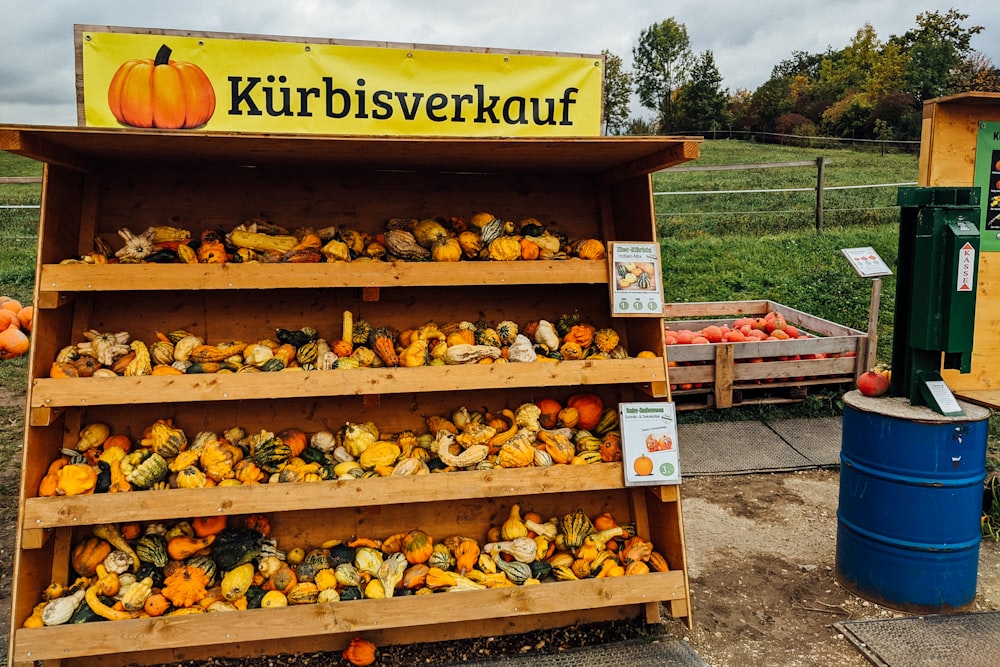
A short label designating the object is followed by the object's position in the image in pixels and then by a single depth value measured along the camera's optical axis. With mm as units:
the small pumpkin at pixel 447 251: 3754
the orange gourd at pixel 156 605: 3424
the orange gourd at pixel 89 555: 3654
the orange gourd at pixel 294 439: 3877
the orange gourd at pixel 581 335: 4035
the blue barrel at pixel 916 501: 4004
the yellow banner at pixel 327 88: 3387
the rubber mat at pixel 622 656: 3656
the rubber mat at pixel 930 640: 3660
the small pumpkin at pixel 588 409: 4121
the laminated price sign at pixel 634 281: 3734
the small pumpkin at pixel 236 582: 3518
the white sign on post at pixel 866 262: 6039
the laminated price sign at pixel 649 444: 3713
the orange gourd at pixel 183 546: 3643
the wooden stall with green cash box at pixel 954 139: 4914
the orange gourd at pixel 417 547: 3836
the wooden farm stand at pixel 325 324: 3357
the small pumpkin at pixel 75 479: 3400
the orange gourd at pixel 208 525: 3742
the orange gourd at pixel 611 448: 3855
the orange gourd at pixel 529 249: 3842
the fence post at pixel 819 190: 13586
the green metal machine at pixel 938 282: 4004
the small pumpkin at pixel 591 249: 3887
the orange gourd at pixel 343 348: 3783
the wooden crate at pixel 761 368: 7242
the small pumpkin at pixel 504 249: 3789
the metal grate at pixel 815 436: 6602
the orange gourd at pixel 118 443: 3730
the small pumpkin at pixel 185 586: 3482
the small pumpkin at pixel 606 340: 4016
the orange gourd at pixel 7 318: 8680
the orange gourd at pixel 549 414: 4105
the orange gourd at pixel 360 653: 3629
